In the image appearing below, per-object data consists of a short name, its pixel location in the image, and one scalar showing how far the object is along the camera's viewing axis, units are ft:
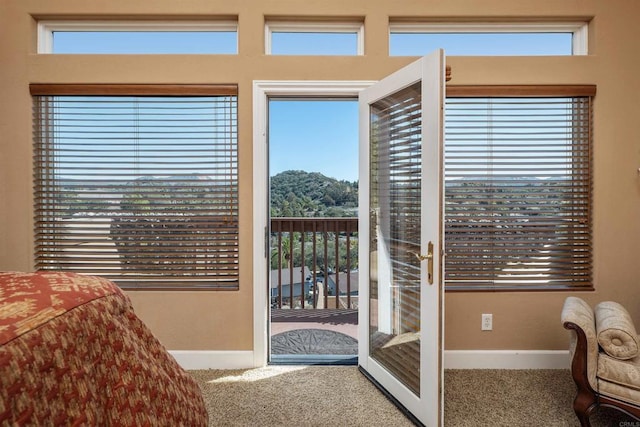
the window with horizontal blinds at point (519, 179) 8.66
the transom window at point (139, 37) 8.85
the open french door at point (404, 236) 6.25
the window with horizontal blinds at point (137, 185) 8.68
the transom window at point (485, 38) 8.93
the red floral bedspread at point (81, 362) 2.22
